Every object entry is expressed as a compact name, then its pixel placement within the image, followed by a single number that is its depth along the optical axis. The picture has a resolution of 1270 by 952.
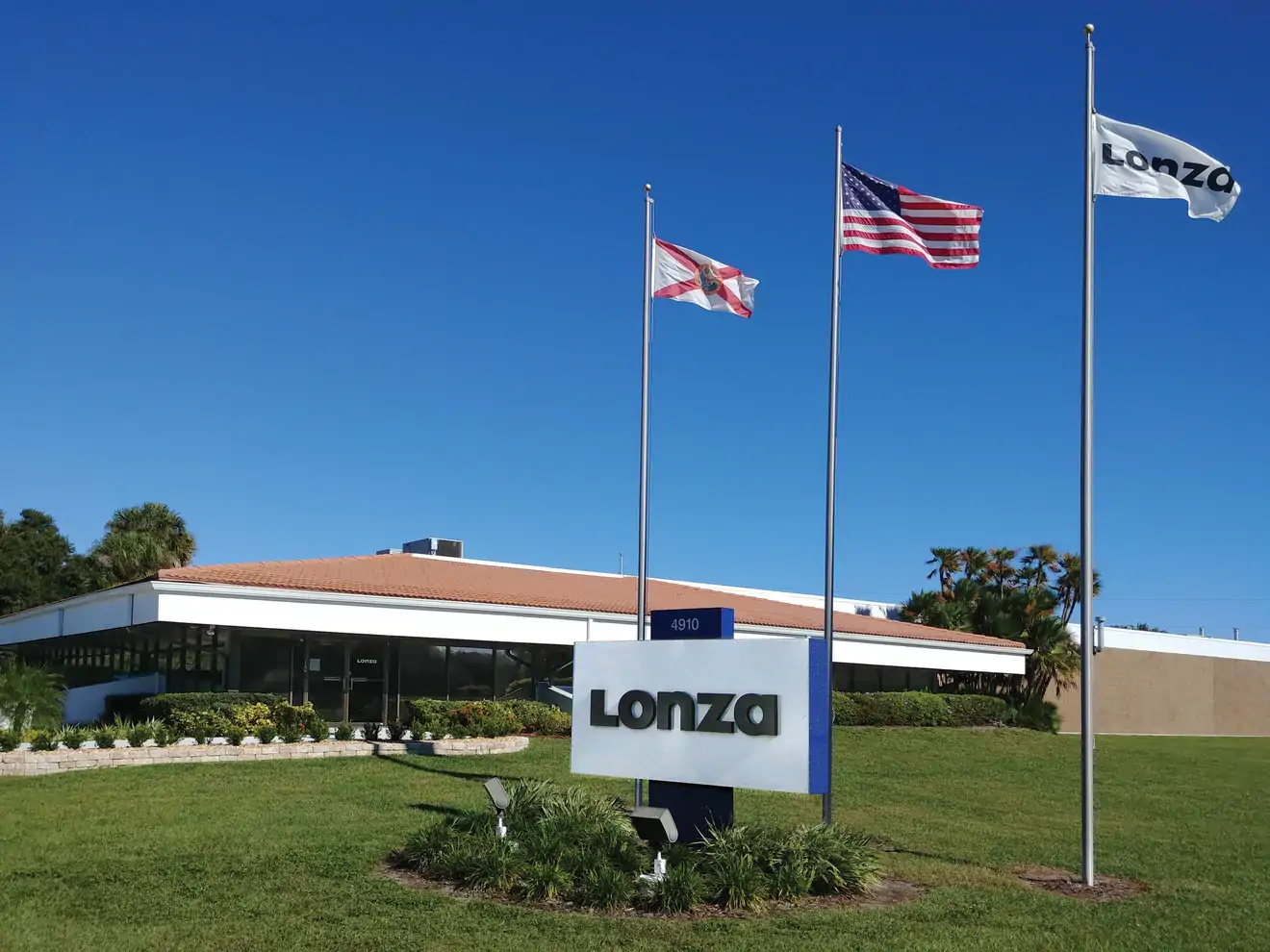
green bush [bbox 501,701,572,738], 26.64
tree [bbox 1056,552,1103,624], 54.09
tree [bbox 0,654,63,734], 23.69
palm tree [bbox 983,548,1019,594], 54.75
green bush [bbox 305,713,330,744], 23.36
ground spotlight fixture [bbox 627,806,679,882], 11.86
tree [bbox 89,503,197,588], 46.97
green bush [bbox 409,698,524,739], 24.14
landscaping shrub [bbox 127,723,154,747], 21.08
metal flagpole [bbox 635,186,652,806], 17.30
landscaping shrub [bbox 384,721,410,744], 24.14
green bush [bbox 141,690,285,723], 24.38
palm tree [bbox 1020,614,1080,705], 45.03
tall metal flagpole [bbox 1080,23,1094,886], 12.95
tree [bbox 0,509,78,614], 58.44
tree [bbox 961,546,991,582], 54.69
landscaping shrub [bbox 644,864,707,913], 11.02
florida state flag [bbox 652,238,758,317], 18.02
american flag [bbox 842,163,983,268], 15.45
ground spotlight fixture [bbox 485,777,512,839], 12.98
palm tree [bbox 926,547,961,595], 55.22
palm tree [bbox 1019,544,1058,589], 54.22
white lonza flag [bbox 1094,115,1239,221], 13.58
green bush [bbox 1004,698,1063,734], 40.00
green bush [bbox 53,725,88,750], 20.47
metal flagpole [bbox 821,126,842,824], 14.75
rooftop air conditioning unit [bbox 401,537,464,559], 39.03
